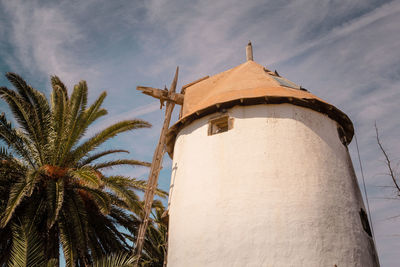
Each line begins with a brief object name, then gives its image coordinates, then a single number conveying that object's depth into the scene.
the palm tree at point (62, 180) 9.88
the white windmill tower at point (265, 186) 8.32
